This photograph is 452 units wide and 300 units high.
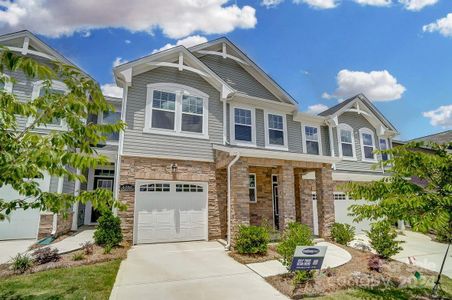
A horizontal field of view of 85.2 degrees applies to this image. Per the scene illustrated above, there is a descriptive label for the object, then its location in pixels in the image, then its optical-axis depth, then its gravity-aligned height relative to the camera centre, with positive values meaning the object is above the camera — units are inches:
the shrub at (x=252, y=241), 309.1 -61.1
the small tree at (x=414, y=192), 167.5 -0.4
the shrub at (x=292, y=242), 248.4 -51.7
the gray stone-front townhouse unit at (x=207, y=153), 367.9 +59.3
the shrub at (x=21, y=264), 242.7 -70.0
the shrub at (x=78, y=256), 274.4 -70.7
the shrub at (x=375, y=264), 272.8 -80.8
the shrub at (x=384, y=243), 323.3 -67.8
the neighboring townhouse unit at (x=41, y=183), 370.3 +14.6
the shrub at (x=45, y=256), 262.5 -67.6
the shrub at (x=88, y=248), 292.1 -66.0
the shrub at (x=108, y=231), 316.8 -49.1
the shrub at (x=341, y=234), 387.5 -66.3
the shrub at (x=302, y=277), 220.7 -76.5
